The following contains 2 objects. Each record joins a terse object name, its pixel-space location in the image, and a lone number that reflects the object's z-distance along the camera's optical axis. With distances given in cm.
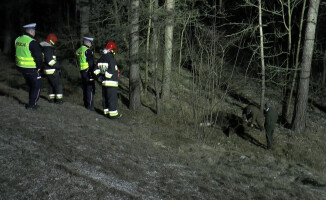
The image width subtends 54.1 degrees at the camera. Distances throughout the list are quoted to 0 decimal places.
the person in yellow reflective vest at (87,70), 911
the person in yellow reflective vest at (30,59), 736
